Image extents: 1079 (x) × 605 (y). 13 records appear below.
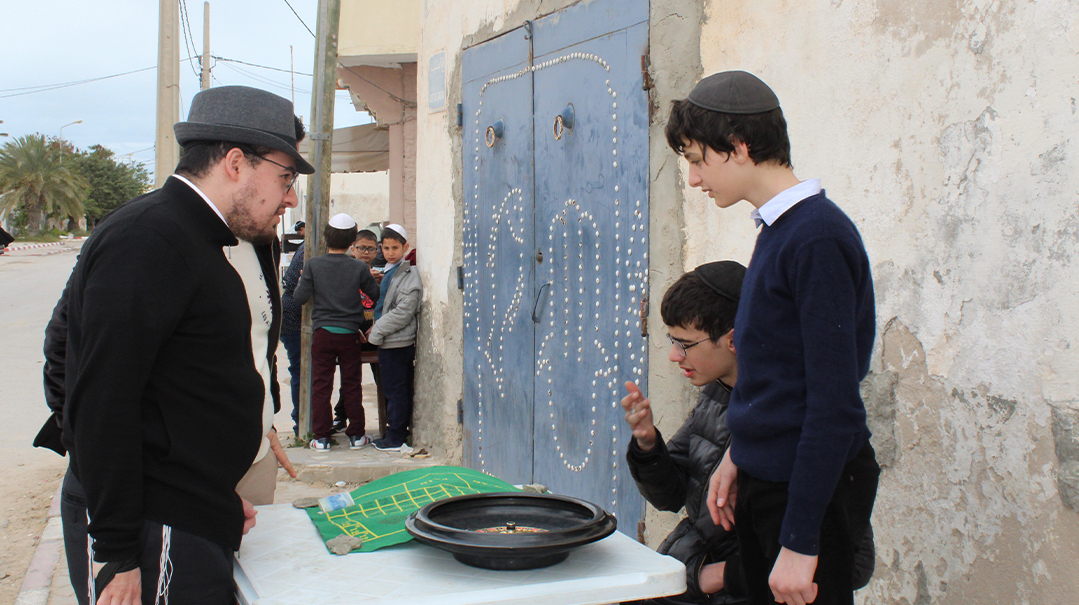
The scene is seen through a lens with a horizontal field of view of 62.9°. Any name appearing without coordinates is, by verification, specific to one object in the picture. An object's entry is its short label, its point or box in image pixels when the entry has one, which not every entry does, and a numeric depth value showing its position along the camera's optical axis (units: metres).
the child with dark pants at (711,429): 2.15
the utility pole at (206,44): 23.28
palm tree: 51.50
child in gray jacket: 6.17
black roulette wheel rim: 1.63
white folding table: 1.56
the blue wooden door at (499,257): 4.80
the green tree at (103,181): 63.84
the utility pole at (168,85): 10.26
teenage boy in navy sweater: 1.59
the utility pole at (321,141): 6.51
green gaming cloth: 1.89
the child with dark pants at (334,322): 6.50
